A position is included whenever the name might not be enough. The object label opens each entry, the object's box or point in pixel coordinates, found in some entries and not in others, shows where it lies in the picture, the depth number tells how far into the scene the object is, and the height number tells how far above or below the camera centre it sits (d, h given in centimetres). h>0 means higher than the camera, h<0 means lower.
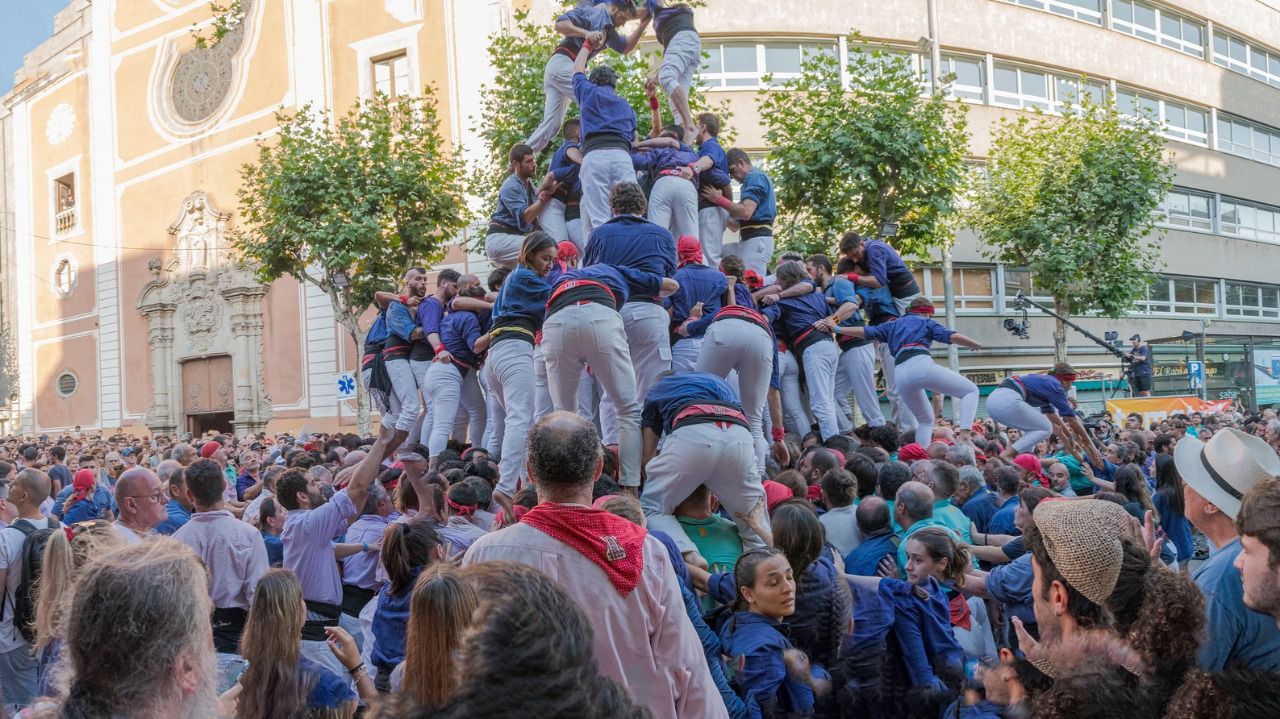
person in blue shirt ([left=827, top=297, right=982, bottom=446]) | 1118 -19
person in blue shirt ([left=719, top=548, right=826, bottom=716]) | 387 -110
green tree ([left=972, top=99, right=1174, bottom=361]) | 2700 +389
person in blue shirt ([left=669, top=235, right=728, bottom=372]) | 889 +57
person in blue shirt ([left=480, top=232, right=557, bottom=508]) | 819 +33
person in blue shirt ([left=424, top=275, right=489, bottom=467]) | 1090 +11
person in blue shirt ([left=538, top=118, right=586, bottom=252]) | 1130 +199
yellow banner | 1767 -112
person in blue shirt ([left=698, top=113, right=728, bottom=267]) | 1128 +198
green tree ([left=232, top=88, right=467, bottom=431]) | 2367 +422
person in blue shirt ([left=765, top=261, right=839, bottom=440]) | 1074 +25
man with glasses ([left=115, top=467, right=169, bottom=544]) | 543 -60
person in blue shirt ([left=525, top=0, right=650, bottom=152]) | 1102 +368
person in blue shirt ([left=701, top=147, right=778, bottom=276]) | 1134 +176
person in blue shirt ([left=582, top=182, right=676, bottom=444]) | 763 +83
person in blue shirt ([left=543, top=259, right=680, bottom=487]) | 697 +20
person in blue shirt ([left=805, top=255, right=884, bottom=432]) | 1191 +9
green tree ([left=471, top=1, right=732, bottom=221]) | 2114 +609
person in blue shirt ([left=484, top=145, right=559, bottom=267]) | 1128 +185
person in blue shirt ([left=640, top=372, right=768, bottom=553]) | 554 -54
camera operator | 2273 -50
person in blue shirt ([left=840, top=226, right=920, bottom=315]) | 1230 +111
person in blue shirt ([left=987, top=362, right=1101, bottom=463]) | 1075 -65
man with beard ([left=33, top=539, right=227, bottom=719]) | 222 -58
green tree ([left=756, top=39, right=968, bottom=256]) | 2102 +423
